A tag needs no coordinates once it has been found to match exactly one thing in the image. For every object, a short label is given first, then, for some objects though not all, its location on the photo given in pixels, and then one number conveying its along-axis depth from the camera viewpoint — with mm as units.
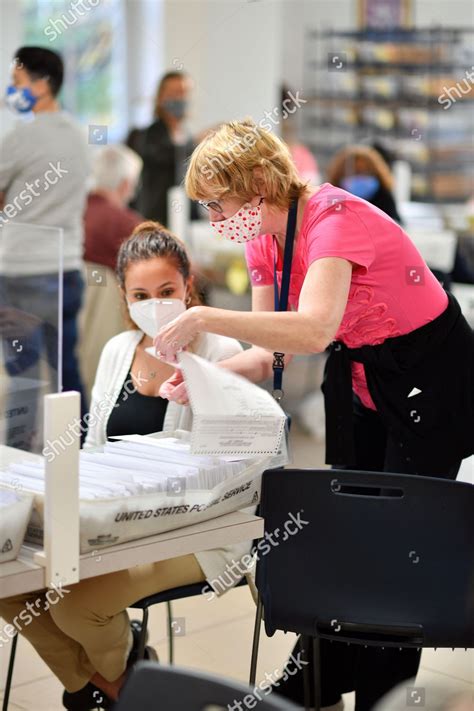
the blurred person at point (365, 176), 7758
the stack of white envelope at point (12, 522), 3830
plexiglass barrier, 4613
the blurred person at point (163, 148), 9860
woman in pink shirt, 4082
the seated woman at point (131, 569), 4327
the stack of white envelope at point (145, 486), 3920
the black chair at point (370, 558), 4087
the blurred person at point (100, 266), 8135
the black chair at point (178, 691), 3322
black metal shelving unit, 12177
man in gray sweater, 5003
